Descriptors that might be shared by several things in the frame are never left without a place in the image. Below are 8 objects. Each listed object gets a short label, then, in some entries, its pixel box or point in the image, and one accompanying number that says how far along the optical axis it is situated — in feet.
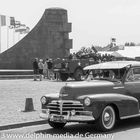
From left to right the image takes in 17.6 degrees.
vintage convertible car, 34.99
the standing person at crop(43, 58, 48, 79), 112.82
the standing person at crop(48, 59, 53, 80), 111.65
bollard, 48.09
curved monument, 138.82
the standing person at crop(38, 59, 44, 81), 107.94
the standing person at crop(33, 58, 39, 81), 107.04
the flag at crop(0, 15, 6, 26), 168.81
